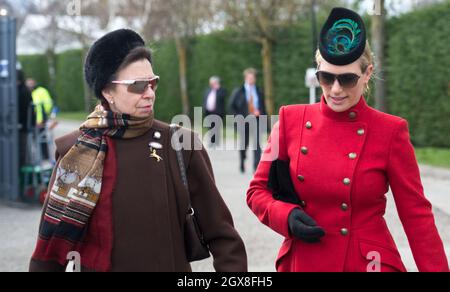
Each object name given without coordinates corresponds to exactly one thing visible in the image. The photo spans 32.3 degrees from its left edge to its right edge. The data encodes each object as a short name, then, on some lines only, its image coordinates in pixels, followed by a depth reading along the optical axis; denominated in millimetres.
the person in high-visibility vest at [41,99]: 14828
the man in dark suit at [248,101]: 14070
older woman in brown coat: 2898
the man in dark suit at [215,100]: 18844
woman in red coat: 3023
